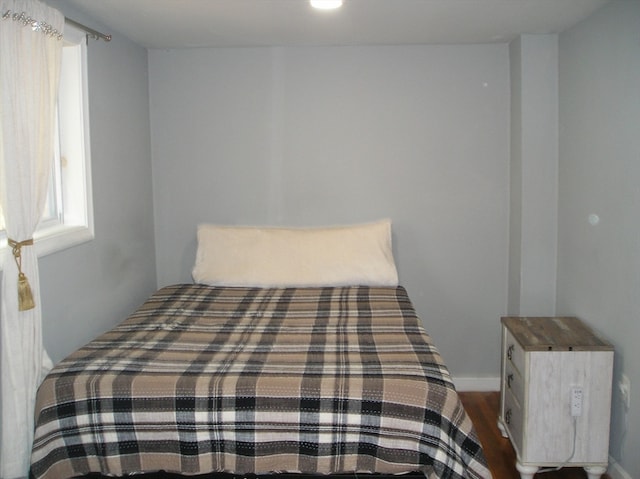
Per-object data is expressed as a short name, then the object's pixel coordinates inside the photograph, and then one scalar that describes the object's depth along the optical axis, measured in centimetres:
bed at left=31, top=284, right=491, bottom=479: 215
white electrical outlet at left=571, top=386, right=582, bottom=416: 278
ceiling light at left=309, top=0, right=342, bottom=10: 273
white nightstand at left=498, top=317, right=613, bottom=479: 278
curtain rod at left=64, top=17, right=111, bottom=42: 263
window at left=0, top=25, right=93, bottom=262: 290
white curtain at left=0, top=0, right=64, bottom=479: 221
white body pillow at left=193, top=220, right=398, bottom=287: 363
